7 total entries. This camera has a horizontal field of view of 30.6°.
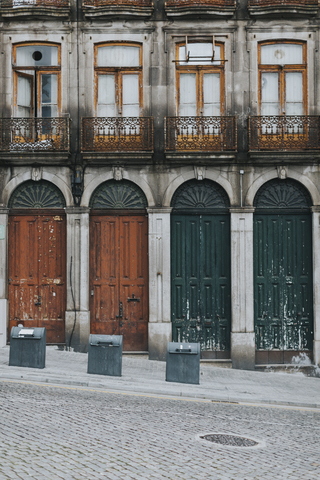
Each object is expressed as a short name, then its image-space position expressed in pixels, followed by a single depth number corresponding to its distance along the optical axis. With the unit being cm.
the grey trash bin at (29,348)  1321
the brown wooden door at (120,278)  1630
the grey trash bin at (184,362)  1259
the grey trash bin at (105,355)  1288
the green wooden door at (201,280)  1623
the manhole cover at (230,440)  802
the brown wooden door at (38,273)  1636
